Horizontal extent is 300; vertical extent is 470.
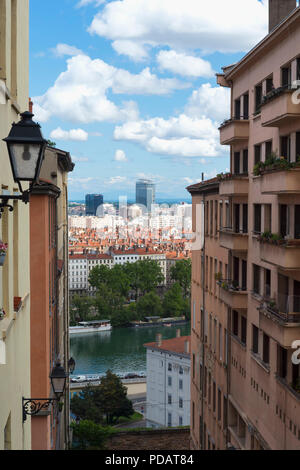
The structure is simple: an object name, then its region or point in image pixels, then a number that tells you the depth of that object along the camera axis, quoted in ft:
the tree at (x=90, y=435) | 124.77
